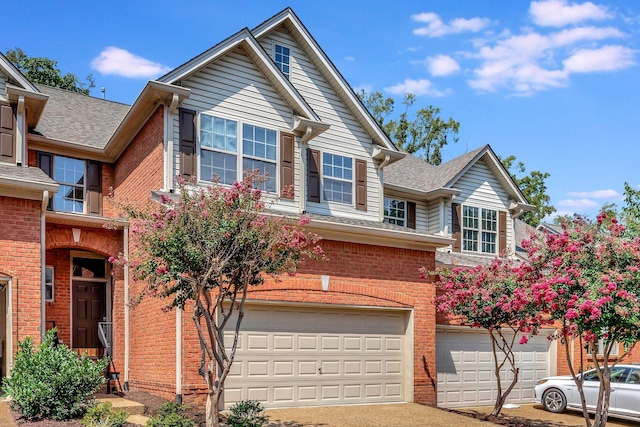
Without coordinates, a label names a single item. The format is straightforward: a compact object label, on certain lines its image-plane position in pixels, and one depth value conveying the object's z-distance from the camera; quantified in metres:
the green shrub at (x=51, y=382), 10.35
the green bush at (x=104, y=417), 9.81
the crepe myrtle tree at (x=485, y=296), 14.19
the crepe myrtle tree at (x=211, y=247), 9.17
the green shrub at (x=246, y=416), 10.50
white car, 15.44
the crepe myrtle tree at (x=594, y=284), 10.25
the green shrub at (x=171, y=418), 9.89
